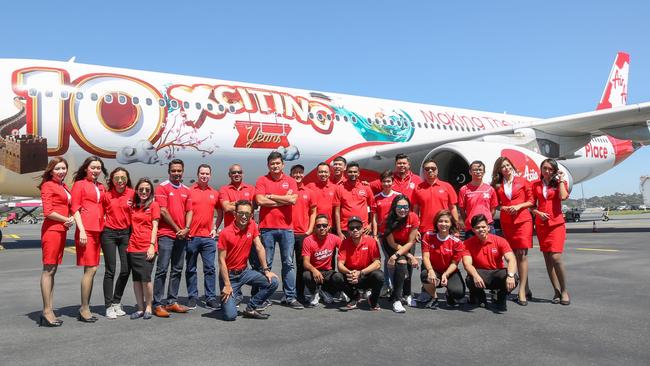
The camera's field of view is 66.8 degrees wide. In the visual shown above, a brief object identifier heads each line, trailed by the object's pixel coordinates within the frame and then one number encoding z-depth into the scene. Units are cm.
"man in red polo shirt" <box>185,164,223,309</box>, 507
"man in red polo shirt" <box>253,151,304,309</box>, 541
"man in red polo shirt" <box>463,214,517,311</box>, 481
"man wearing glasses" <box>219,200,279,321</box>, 468
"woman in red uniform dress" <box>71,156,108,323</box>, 451
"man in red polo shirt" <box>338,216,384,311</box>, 492
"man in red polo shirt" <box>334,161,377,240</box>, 595
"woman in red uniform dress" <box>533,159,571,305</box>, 533
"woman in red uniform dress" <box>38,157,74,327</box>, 432
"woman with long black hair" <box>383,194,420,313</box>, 501
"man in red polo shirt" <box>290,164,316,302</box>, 574
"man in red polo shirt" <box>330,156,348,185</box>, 630
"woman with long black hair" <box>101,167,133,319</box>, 474
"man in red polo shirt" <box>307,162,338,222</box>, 597
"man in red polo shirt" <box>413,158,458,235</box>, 579
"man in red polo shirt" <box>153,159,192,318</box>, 489
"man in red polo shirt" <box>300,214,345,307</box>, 511
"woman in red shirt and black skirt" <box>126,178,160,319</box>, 468
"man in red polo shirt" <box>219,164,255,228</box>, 539
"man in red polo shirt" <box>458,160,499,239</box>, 563
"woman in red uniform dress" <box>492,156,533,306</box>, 538
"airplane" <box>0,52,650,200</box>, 884
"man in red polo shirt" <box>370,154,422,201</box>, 629
